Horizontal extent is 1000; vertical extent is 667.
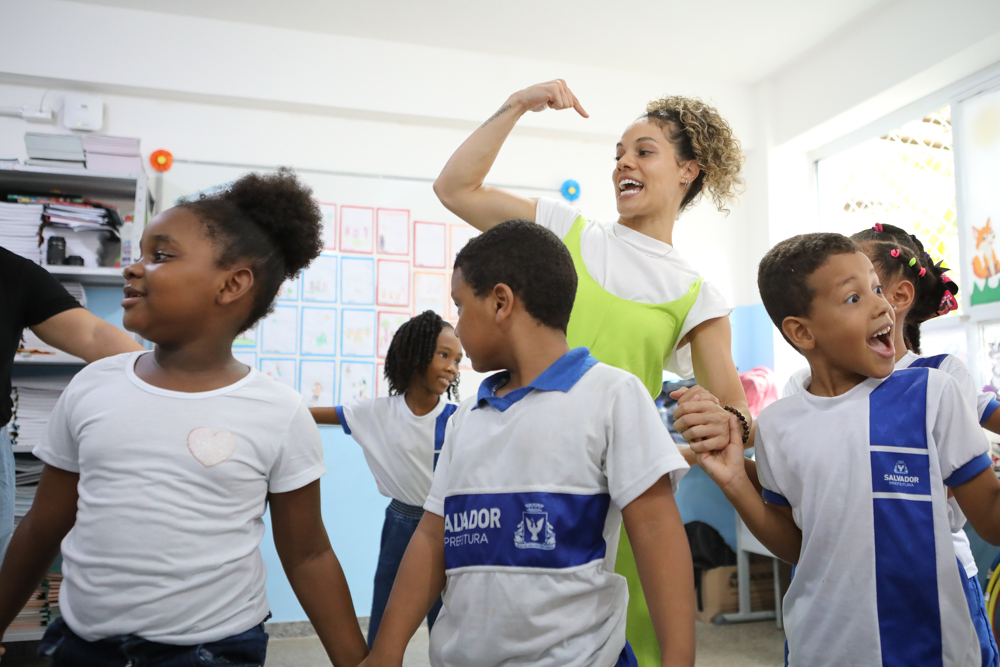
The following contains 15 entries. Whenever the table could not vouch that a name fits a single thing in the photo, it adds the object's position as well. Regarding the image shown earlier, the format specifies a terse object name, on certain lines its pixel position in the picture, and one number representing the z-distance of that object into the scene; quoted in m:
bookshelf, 2.99
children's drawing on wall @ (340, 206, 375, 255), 3.78
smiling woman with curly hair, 1.25
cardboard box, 3.72
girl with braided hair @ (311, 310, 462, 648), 2.23
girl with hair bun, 0.92
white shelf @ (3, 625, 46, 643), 2.87
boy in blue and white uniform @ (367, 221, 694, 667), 0.90
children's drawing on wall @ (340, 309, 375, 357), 3.71
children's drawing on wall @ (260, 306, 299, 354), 3.62
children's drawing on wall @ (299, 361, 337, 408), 3.64
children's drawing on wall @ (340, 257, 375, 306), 3.74
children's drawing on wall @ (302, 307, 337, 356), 3.67
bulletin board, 3.63
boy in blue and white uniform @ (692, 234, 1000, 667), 0.99
